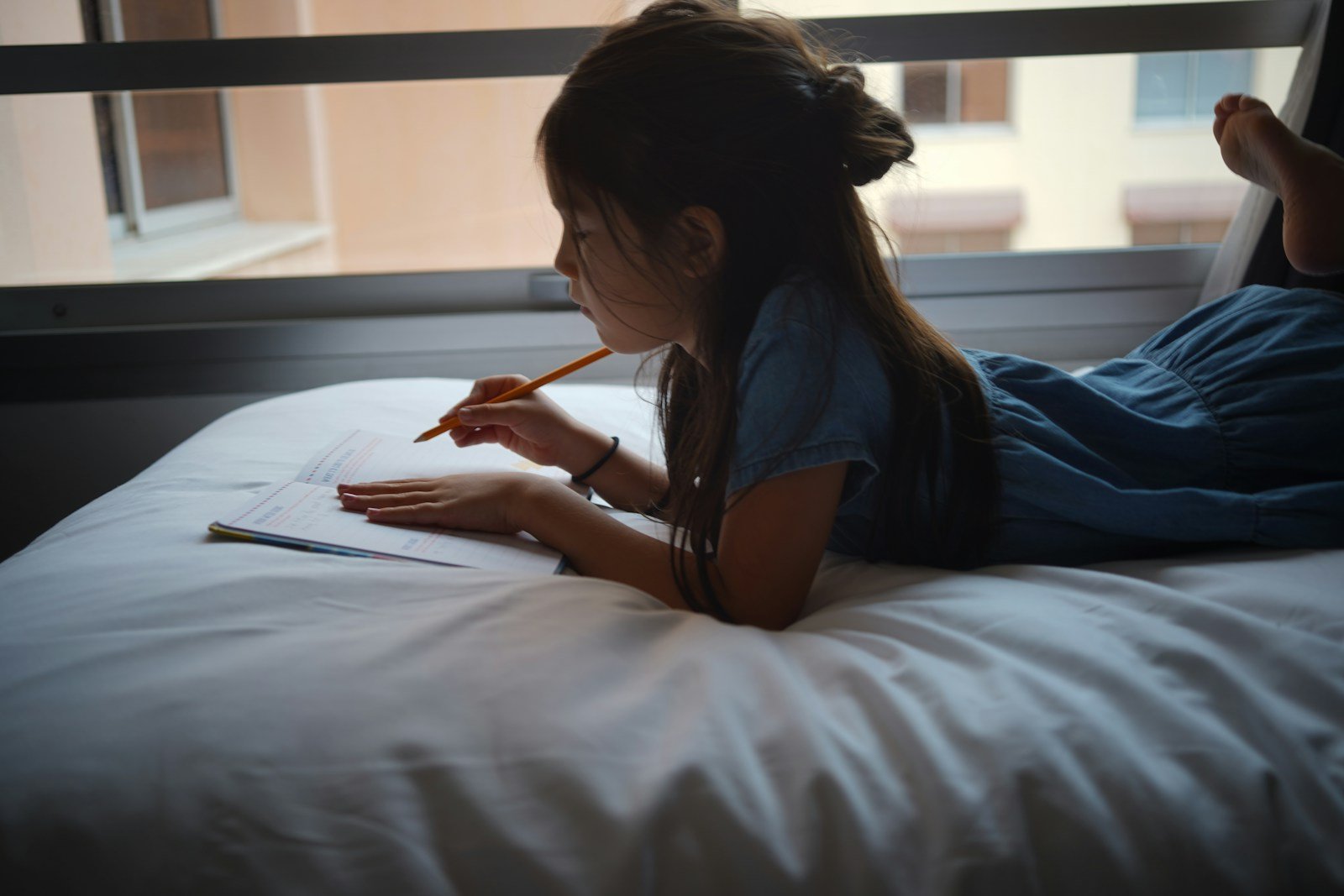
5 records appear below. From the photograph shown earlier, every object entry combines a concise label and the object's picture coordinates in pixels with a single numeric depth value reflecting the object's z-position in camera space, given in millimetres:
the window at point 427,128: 1430
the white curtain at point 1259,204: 1323
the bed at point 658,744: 464
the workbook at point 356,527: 745
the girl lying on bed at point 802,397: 708
